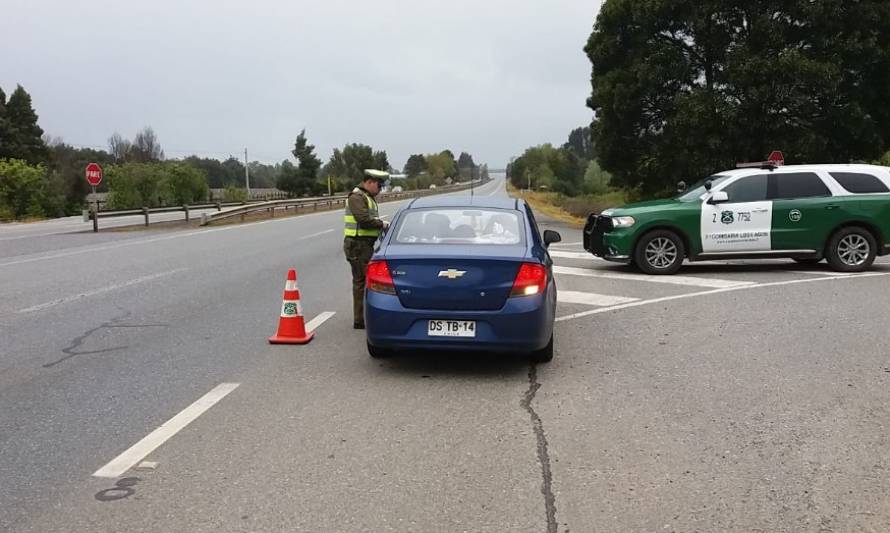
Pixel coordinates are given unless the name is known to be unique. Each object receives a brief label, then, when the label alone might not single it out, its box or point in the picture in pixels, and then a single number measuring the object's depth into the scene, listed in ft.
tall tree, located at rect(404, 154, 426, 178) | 643.45
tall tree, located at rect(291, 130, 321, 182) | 345.51
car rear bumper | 19.40
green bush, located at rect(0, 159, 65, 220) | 154.61
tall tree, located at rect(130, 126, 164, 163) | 391.81
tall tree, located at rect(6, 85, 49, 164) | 239.09
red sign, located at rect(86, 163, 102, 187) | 88.28
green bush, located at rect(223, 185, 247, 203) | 274.93
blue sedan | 19.47
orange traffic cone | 23.81
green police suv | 39.60
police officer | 25.80
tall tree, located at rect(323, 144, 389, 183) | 420.77
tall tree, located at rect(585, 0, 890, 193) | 66.13
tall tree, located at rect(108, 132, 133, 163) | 390.83
